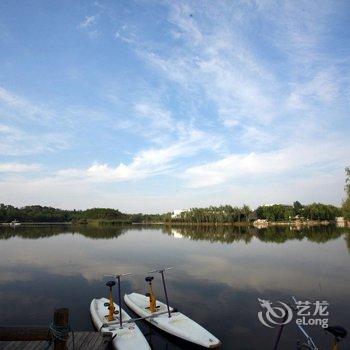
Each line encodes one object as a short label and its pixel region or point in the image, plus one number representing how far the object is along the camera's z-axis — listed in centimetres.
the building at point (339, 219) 15545
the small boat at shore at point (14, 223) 15086
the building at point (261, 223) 13912
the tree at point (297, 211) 15500
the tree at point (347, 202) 6581
